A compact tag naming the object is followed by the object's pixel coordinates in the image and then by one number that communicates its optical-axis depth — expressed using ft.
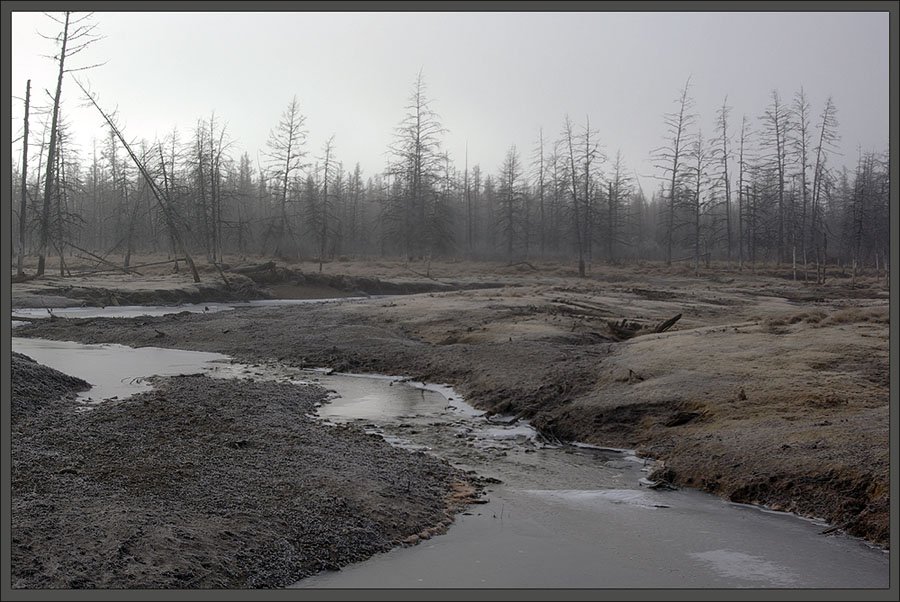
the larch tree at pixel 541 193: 199.43
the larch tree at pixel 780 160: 182.70
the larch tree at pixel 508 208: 208.44
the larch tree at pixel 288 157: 178.70
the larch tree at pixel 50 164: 81.07
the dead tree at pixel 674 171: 182.09
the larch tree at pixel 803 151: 177.33
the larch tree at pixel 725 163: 184.96
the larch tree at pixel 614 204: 202.53
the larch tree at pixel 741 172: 189.88
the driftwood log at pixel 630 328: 57.47
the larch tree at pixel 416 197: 175.42
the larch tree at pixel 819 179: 177.78
